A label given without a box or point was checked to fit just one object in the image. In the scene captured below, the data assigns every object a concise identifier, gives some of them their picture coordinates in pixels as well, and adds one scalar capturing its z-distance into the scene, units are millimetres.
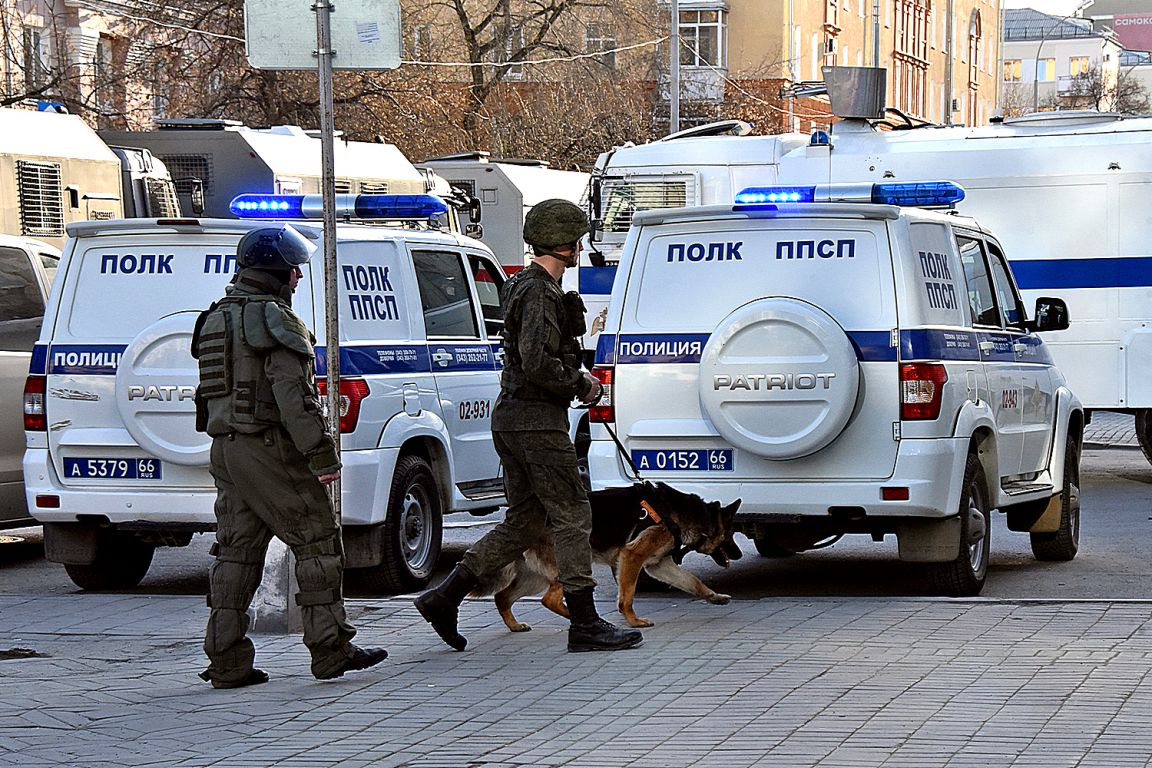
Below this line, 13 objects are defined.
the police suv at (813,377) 16310
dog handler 13984
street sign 15357
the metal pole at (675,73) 67045
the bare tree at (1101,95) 132722
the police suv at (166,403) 17179
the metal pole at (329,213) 15147
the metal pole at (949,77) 69987
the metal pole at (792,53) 98824
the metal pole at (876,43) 75721
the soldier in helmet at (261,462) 12912
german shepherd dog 15483
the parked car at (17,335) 20009
